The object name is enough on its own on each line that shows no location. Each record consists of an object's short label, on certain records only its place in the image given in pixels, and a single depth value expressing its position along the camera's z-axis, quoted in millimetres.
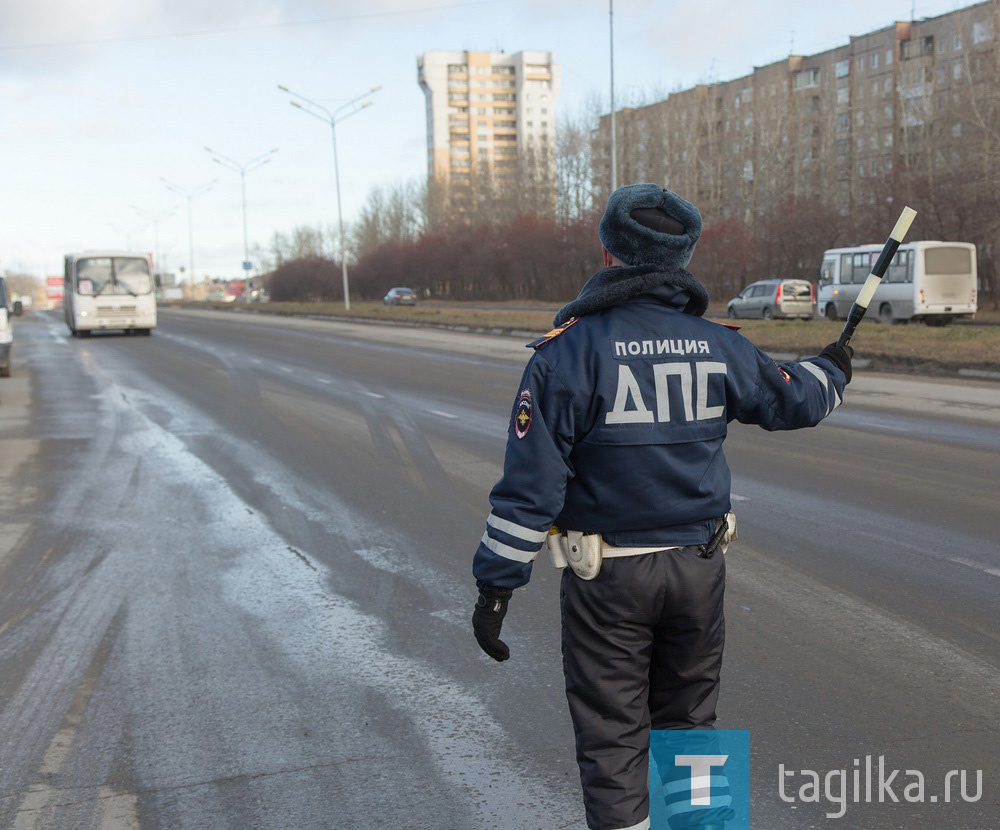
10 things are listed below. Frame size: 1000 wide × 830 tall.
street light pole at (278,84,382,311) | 48375
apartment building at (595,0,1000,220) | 58312
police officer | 2471
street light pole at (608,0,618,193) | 31370
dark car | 66625
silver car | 35094
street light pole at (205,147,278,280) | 63406
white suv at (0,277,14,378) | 19125
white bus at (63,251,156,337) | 34031
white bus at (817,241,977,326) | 29984
